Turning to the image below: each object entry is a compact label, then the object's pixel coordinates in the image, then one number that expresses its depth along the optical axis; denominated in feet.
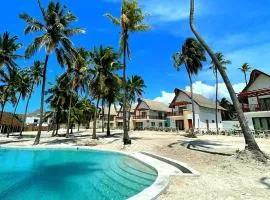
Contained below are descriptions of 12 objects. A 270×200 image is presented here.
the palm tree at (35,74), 99.27
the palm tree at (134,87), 121.12
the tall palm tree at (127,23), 52.61
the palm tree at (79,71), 74.87
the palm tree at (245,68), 131.56
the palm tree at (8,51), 84.29
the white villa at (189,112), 110.31
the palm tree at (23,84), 100.38
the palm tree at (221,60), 101.21
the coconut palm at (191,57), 80.98
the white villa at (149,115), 141.35
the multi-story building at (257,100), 76.21
